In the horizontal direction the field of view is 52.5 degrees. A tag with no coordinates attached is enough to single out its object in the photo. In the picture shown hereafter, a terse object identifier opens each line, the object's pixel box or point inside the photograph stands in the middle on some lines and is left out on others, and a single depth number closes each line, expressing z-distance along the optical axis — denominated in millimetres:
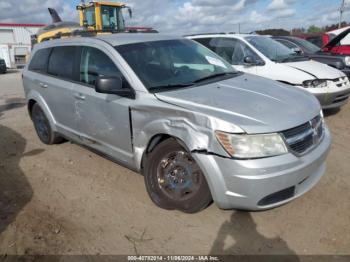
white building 46938
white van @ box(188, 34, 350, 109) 6934
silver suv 3068
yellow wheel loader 16812
